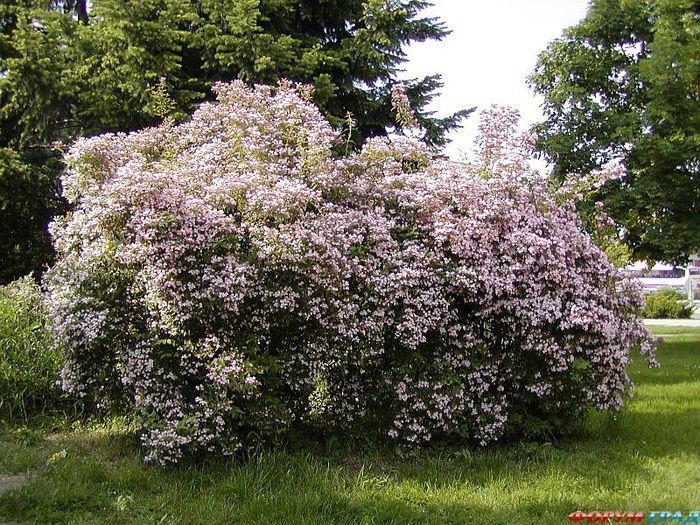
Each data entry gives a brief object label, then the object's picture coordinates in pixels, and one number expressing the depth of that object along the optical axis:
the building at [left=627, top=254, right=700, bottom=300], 42.57
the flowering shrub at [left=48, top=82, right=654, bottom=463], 4.37
